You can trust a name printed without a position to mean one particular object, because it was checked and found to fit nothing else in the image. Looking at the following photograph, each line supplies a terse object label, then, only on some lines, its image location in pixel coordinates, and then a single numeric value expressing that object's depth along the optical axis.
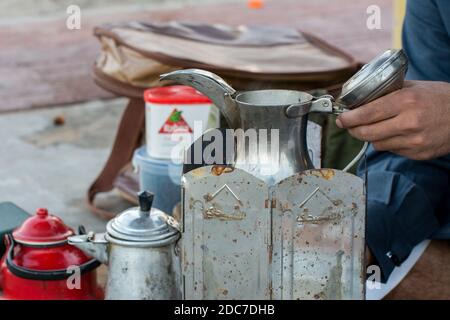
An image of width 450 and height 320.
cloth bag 2.92
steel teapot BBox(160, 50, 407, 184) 1.71
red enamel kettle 2.06
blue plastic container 2.76
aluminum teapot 1.78
